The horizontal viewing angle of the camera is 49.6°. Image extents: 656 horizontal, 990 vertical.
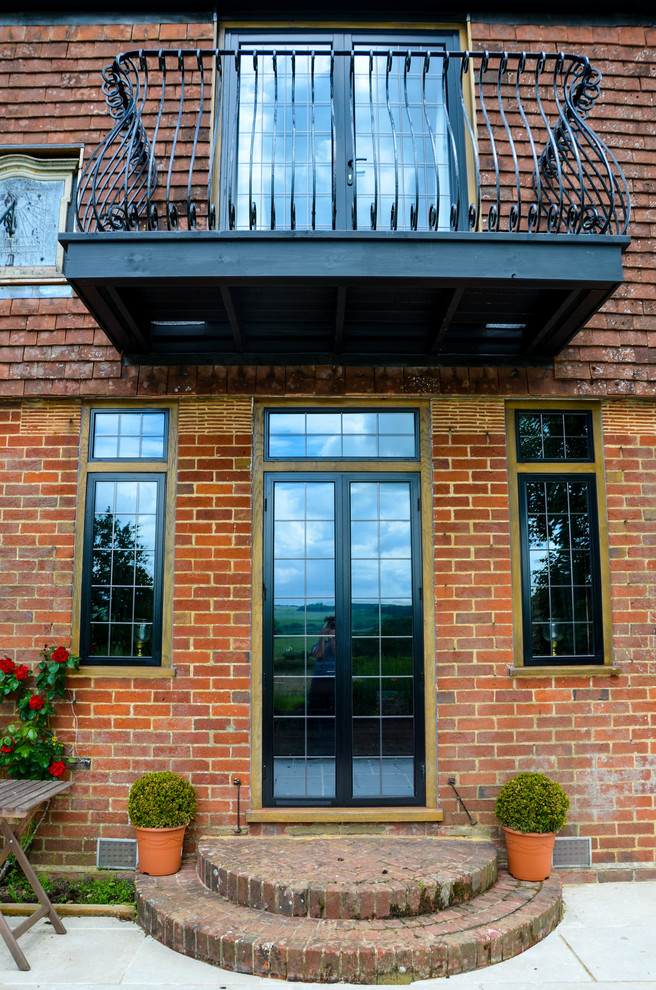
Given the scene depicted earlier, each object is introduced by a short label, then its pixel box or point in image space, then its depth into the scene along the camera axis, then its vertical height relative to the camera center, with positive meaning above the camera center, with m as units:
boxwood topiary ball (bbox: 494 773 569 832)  4.09 -1.19
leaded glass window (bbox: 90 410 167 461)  4.84 +1.11
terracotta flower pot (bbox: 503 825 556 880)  4.10 -1.47
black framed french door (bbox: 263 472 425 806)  4.55 -0.28
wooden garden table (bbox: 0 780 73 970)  3.44 -1.22
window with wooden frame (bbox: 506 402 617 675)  4.74 +0.41
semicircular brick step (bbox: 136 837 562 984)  3.30 -1.63
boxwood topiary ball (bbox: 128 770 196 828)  4.12 -1.18
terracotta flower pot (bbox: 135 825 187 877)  4.15 -1.46
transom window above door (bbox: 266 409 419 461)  4.84 +1.11
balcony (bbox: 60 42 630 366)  3.94 +2.54
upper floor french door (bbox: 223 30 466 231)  5.07 +3.33
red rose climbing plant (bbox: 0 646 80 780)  4.37 -0.75
